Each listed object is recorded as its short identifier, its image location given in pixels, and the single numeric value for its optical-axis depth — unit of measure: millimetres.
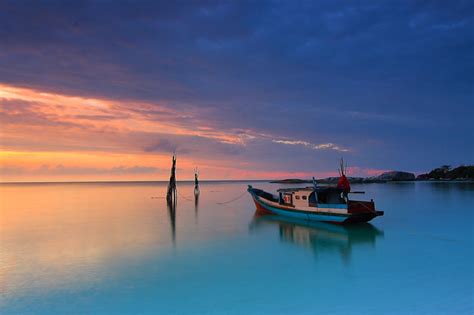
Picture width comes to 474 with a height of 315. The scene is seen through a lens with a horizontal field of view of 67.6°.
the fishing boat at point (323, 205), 24703
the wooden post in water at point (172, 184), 43531
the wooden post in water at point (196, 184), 64488
